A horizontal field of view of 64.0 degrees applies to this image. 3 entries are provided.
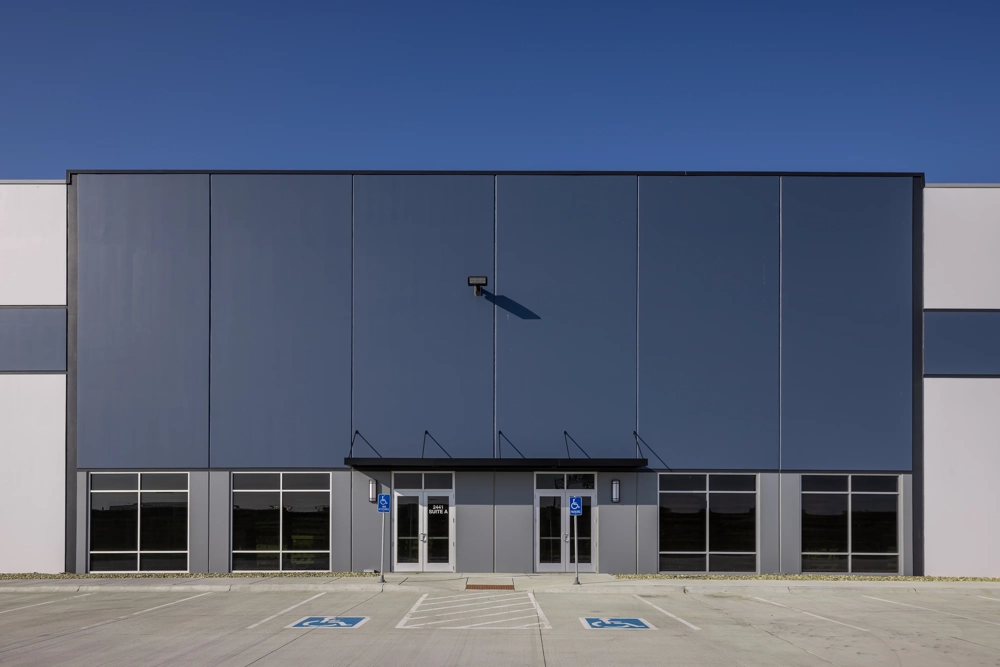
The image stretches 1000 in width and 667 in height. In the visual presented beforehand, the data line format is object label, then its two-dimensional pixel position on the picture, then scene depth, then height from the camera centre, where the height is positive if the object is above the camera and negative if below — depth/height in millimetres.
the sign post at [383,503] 21141 -4148
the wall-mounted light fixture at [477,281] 23438 +1940
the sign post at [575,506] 21484 -4265
